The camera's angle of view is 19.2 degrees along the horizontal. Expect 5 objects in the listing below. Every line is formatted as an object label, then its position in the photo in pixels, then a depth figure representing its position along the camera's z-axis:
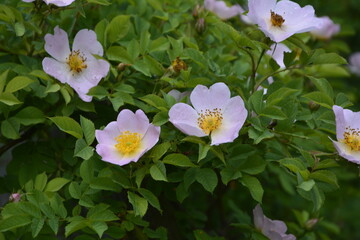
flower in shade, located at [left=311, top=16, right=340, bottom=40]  0.92
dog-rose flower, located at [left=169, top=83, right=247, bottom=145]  0.65
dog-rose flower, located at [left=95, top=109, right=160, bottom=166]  0.65
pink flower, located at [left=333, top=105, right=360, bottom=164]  0.66
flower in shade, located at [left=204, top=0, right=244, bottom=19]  0.83
